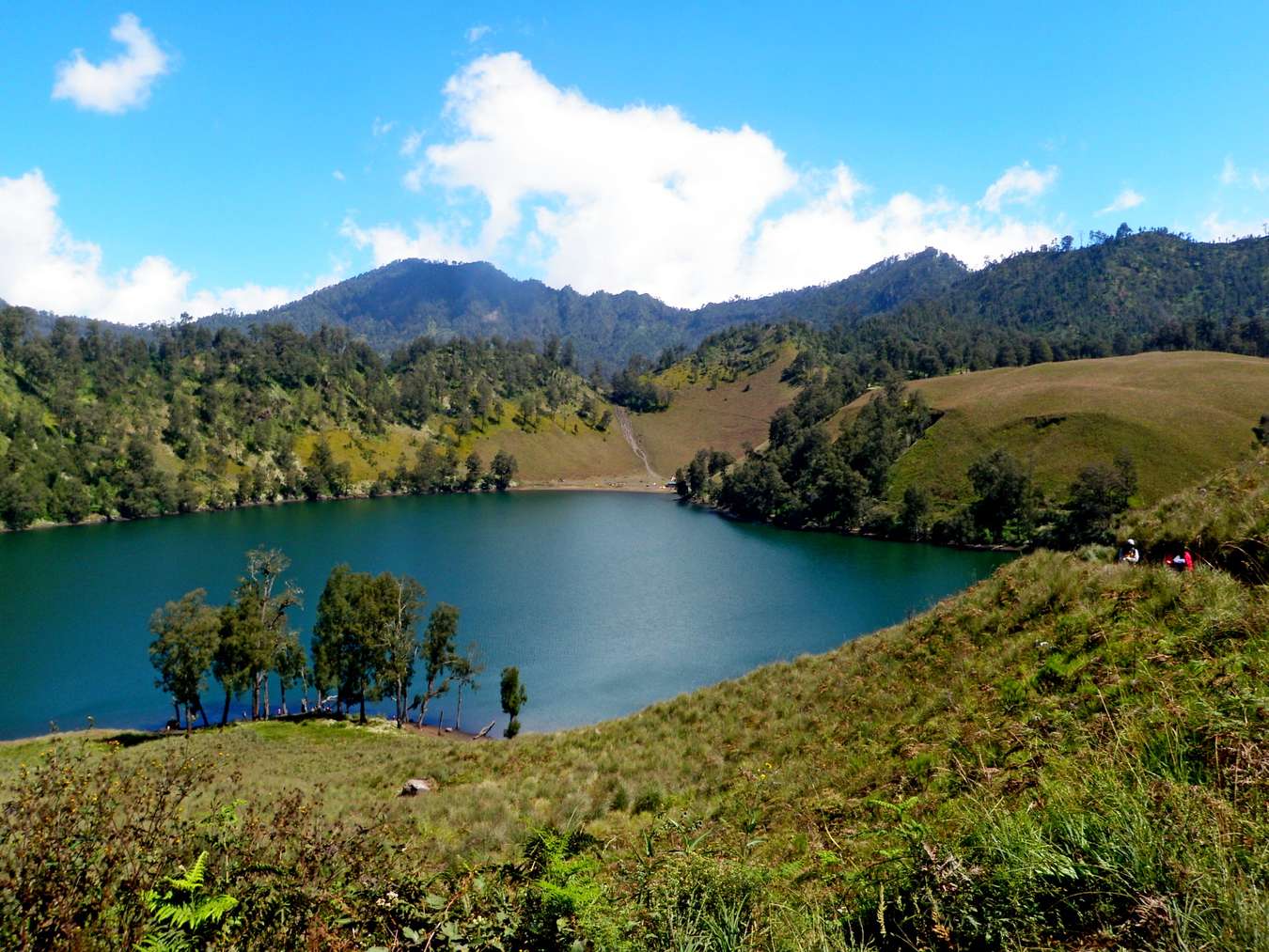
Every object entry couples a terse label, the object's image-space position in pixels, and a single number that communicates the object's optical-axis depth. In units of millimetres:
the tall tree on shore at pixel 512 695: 45062
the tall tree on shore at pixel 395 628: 45688
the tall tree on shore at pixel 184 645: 41531
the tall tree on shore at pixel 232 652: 43281
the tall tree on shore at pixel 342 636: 45469
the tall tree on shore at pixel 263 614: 43844
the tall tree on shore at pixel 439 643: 47500
